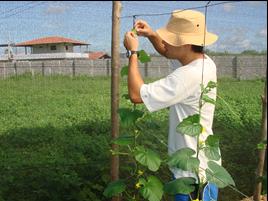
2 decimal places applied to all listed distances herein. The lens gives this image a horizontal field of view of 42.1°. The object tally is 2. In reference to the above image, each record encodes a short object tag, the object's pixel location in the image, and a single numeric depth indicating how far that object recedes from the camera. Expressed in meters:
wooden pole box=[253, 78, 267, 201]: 2.02
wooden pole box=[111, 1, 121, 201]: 2.14
